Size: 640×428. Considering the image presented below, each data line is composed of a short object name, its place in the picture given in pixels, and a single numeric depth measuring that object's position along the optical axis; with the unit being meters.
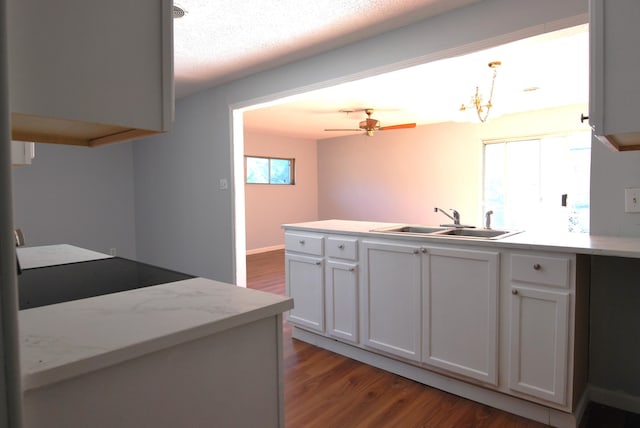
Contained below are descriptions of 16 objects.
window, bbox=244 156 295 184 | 7.28
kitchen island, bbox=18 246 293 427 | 0.64
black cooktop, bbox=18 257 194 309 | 1.08
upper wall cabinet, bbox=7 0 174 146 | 0.53
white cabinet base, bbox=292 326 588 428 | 1.81
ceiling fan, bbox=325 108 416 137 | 4.96
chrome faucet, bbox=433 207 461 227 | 2.56
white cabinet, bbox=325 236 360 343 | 2.49
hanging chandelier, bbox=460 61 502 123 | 3.25
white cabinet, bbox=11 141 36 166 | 1.44
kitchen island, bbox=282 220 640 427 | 1.75
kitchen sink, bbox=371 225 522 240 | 2.33
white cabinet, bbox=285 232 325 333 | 2.68
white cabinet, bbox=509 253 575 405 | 1.72
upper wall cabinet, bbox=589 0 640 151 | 0.72
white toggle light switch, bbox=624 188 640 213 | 1.90
